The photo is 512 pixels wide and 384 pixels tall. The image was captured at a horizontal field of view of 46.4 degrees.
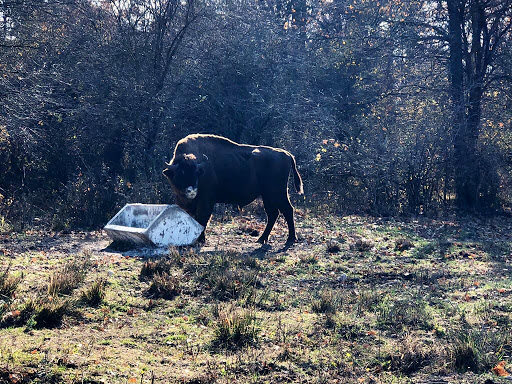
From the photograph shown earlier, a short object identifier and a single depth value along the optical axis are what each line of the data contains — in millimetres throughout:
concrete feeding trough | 10602
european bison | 12047
